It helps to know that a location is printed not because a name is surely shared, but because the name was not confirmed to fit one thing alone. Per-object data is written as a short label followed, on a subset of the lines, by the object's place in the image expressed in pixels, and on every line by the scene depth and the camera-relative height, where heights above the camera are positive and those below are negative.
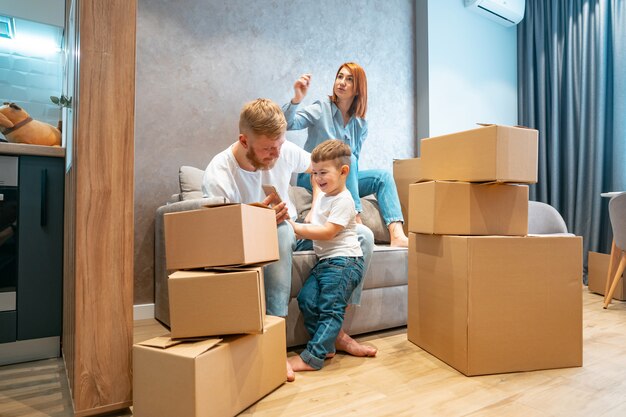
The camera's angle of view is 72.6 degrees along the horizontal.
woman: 2.27 +0.50
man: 1.36 +0.13
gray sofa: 1.62 -0.31
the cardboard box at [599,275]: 2.67 -0.40
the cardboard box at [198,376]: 0.96 -0.39
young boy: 1.47 -0.16
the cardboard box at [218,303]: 1.07 -0.22
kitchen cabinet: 1.44 -0.13
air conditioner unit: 3.48 +1.72
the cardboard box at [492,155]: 1.37 +0.20
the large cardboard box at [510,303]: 1.38 -0.29
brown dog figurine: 1.56 +0.32
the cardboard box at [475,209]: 1.46 +0.02
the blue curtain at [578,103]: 3.20 +0.90
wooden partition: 1.04 +0.02
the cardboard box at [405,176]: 2.47 +0.22
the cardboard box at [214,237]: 1.08 -0.06
